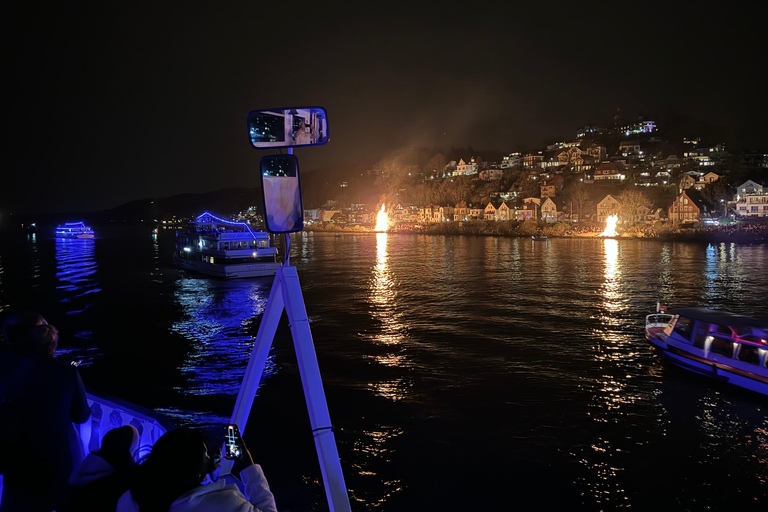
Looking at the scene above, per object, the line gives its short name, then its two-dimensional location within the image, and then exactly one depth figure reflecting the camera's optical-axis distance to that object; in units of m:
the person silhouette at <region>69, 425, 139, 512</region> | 3.12
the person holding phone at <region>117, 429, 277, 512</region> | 2.66
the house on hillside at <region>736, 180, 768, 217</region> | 105.38
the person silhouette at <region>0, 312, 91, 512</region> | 3.77
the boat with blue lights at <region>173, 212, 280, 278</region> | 46.31
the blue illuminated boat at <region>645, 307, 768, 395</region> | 13.91
